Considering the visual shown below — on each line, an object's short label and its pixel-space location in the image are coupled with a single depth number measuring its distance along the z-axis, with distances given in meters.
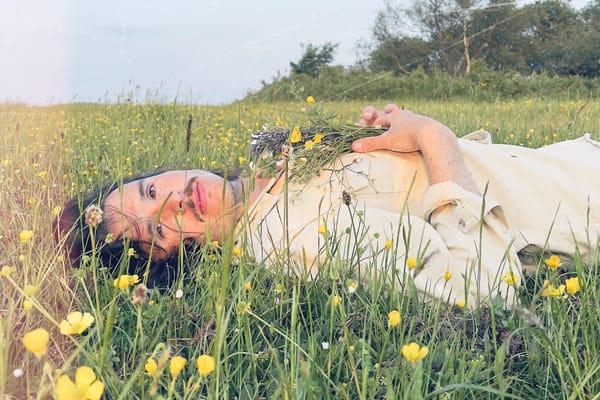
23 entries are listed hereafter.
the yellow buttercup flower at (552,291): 0.80
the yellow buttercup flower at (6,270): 0.90
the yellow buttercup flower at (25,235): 1.10
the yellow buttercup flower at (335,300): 1.05
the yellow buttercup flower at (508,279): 1.19
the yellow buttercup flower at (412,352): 0.69
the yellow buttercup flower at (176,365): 0.68
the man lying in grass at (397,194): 1.82
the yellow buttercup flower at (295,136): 1.41
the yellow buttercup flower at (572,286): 1.06
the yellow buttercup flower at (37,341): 0.58
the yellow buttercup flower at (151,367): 0.85
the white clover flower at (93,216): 1.04
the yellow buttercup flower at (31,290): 0.78
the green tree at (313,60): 17.80
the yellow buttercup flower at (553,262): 1.21
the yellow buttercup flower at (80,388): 0.55
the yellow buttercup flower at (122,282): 1.02
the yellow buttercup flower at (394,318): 0.88
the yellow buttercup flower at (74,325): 0.72
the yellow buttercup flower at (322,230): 1.38
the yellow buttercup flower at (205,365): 0.67
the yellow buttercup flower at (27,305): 0.87
